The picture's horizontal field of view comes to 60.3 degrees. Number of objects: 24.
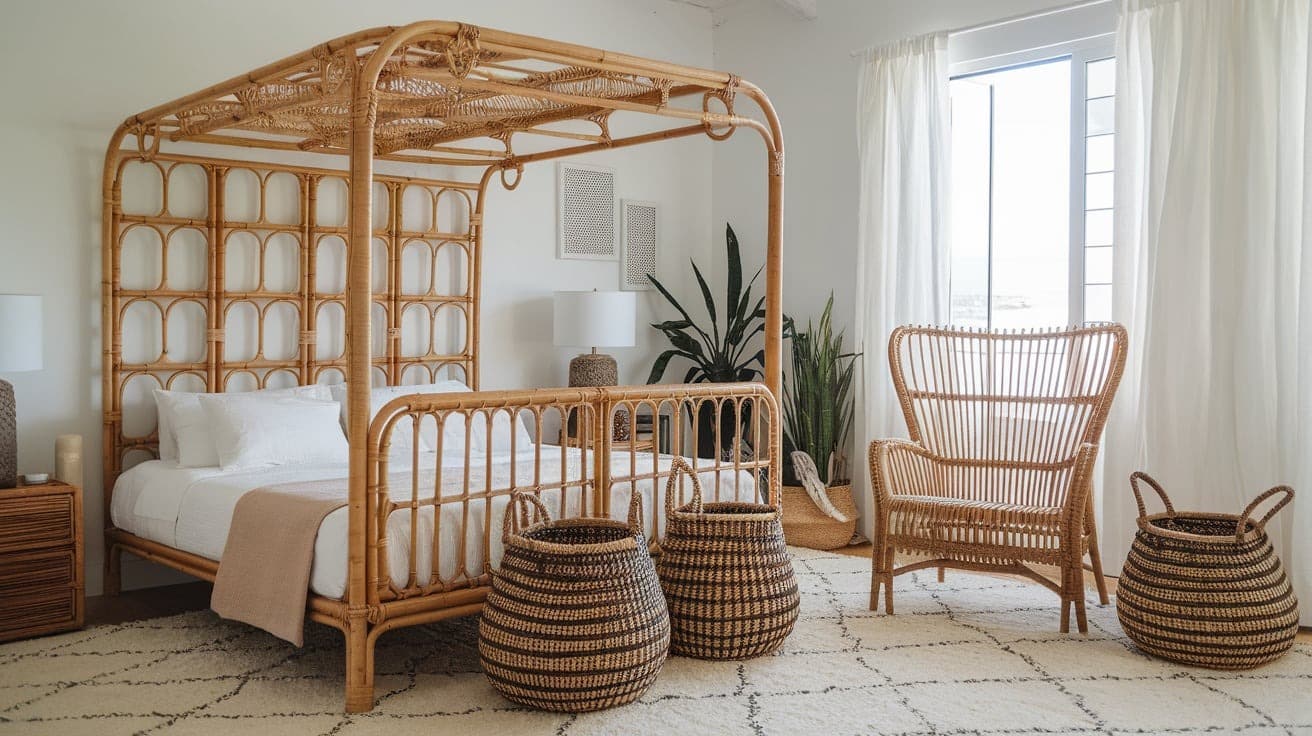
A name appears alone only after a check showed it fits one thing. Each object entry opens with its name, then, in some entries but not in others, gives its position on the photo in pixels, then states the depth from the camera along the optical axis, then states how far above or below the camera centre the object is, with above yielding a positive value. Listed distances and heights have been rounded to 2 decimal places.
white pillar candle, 3.91 -0.43
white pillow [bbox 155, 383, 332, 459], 4.18 -0.28
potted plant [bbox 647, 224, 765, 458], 5.90 -0.02
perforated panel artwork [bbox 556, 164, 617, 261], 5.72 +0.65
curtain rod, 4.70 +1.41
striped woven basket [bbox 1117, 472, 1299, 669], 3.38 -0.77
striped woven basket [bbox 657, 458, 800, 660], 3.40 -0.74
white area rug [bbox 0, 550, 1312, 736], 2.93 -0.99
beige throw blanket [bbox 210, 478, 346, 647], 3.16 -0.64
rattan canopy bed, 3.00 +0.34
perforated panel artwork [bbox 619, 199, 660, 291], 6.00 +0.52
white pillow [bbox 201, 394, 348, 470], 4.02 -0.35
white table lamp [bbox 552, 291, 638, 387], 5.24 +0.06
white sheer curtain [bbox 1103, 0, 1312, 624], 3.94 +0.33
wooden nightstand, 3.60 -0.73
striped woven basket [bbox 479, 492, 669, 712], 2.93 -0.76
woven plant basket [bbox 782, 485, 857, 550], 5.27 -0.85
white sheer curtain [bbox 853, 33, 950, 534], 5.17 +0.63
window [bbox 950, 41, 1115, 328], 4.79 +0.69
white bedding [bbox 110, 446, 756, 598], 3.12 -0.54
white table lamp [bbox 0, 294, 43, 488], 3.63 -0.05
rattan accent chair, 3.83 -0.45
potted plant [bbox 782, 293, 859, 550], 5.30 -0.48
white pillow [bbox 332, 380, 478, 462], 4.39 -0.37
